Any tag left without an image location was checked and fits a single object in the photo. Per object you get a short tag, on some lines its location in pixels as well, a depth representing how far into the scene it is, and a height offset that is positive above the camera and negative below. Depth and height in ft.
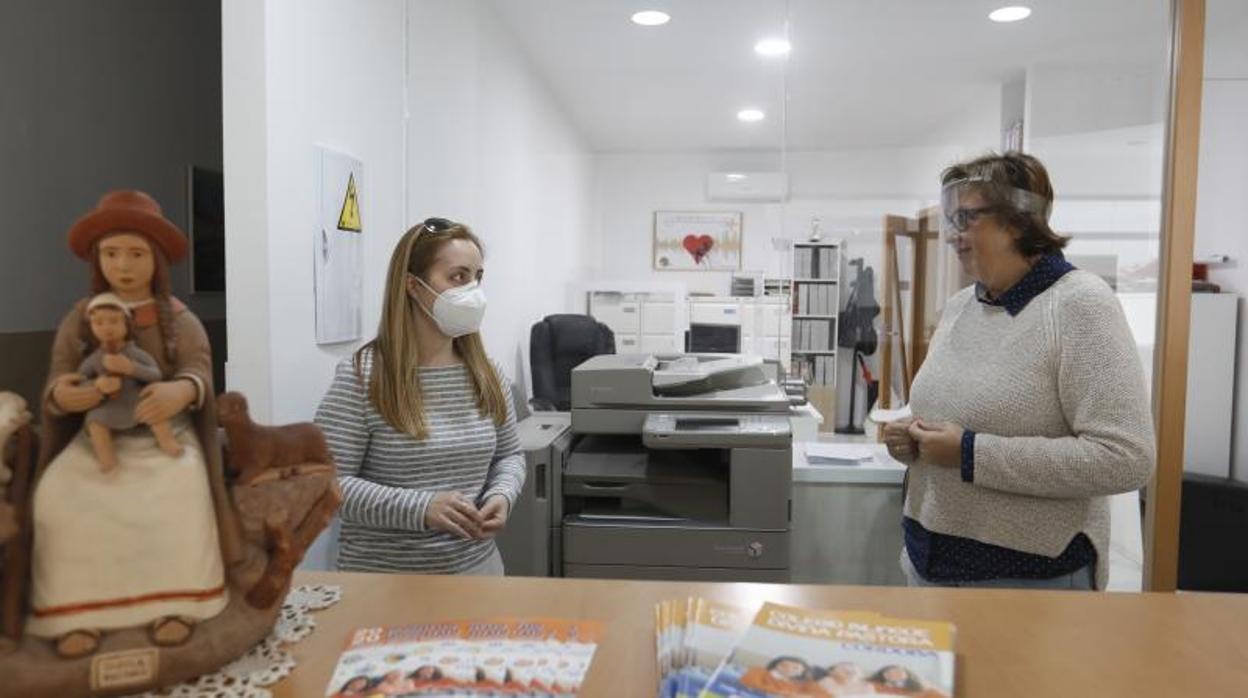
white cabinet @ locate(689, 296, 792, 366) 10.80 -0.26
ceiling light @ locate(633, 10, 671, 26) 10.37 +3.55
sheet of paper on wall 6.32 +0.35
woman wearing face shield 4.45 -0.63
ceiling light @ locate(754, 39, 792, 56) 10.88 +3.36
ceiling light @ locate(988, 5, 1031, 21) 9.57 +3.38
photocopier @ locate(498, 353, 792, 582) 7.06 -1.67
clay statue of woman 2.45 -0.60
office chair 11.47 -0.70
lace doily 2.64 -1.27
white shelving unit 10.49 -0.10
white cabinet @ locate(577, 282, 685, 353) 11.76 -0.20
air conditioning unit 11.05 +1.55
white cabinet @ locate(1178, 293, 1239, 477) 9.00 -0.86
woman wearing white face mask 4.67 -0.77
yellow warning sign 6.72 +0.69
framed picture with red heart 11.55 +0.83
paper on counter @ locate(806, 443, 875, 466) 8.37 -1.62
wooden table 2.81 -1.28
